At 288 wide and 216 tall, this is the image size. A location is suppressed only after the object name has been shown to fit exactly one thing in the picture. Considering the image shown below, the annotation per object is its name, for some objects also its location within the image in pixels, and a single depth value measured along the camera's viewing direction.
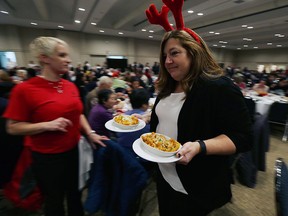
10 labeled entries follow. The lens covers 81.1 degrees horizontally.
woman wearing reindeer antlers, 0.80
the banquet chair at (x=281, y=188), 0.68
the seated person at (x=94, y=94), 3.15
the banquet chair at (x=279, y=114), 3.74
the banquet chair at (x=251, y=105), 3.51
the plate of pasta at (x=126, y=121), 1.59
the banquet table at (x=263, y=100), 3.89
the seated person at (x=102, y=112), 2.14
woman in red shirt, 1.08
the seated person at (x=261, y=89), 4.86
